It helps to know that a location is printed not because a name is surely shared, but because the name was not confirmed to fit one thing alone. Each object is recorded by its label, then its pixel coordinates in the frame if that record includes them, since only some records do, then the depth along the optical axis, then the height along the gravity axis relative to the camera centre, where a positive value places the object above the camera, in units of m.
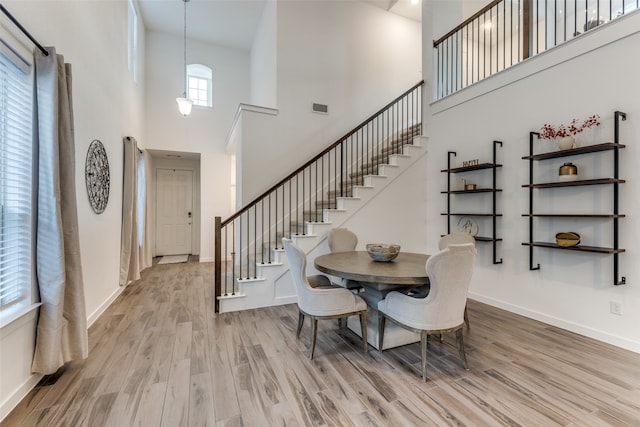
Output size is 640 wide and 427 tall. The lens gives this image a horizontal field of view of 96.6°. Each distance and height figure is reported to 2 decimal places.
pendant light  5.23 +1.99
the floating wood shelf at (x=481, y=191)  3.63 +0.30
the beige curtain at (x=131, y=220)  4.38 -0.14
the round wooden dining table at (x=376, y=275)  2.25 -0.50
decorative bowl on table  2.73 -0.38
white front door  7.29 +0.03
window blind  1.85 +0.21
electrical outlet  2.63 -0.87
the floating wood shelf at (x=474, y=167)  3.63 +0.62
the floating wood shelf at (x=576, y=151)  2.56 +0.62
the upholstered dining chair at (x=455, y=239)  3.08 -0.28
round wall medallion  3.13 +0.42
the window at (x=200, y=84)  6.79 +3.10
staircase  3.71 +0.18
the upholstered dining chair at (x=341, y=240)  3.61 -0.36
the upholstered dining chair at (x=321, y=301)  2.42 -0.76
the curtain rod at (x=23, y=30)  1.63 +1.12
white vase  2.86 +0.73
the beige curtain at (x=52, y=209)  1.96 +0.02
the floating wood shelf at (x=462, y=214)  3.66 +0.00
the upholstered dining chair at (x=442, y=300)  2.06 -0.66
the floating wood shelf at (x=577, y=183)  2.54 +0.31
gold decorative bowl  2.82 -0.25
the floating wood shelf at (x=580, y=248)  2.55 -0.33
